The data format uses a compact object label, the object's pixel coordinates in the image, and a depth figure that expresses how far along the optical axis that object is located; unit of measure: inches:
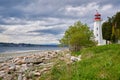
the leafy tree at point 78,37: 664.5
